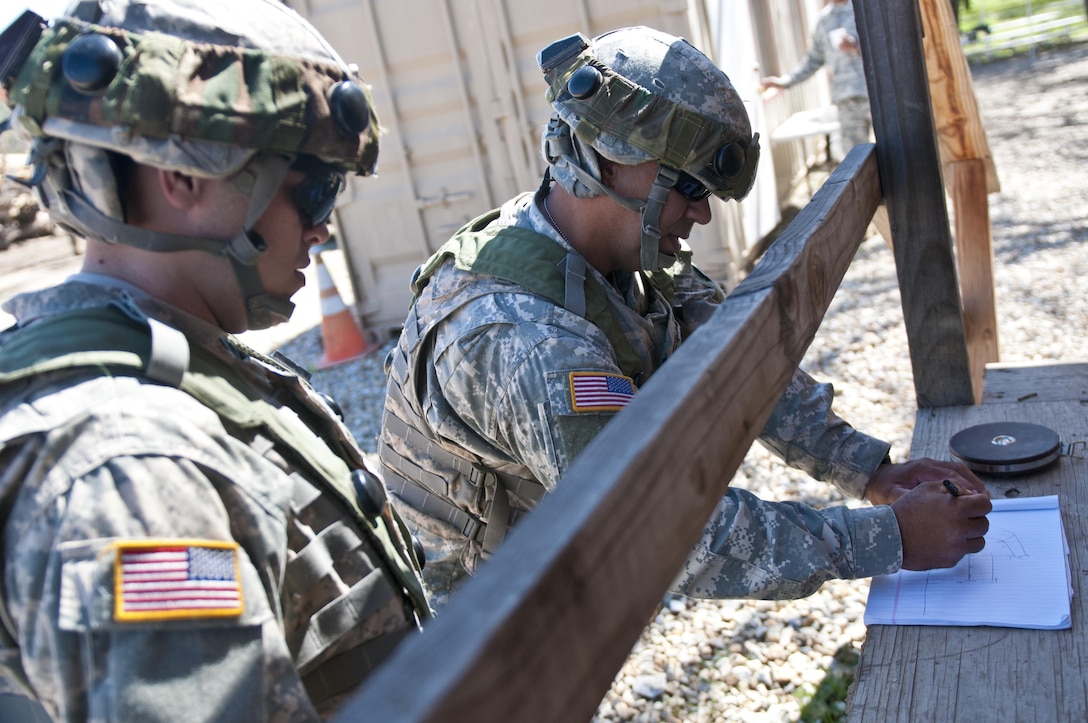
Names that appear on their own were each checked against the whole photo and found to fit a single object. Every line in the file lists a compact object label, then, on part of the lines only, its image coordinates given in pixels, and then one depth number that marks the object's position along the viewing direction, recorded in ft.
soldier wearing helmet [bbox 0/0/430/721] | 3.32
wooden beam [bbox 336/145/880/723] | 2.23
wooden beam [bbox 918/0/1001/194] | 9.57
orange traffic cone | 23.99
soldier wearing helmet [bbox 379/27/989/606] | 6.05
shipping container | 20.66
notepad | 5.78
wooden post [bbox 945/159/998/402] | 10.27
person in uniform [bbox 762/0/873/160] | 27.30
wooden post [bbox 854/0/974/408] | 7.98
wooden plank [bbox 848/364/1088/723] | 5.12
